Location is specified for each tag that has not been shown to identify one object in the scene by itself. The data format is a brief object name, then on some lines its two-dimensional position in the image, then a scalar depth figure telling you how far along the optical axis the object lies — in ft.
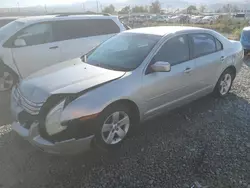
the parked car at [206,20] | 114.61
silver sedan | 7.58
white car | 14.24
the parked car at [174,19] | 121.58
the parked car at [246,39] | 23.92
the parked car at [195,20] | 120.78
